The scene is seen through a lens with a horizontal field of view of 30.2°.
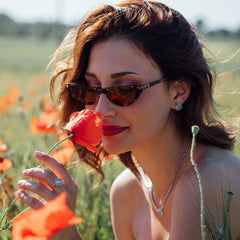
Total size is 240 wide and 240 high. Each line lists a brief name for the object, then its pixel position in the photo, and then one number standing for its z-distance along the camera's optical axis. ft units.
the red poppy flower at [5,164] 4.98
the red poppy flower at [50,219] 2.34
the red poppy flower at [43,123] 9.32
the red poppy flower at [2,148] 5.25
